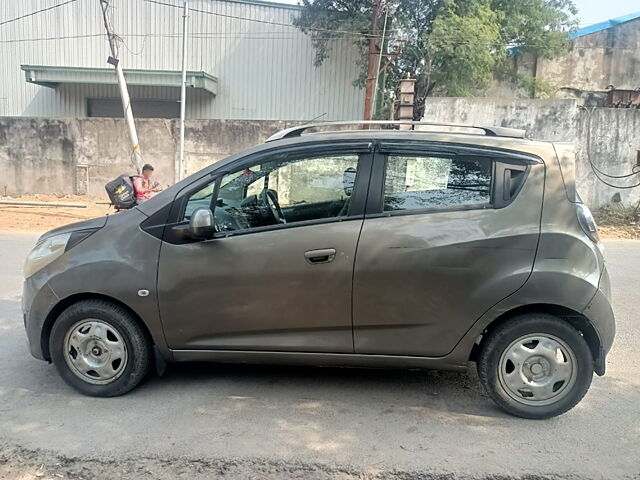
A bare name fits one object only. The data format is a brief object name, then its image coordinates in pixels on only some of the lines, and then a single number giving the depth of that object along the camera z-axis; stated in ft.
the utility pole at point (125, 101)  44.06
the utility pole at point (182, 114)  51.25
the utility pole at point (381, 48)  55.60
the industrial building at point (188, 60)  72.23
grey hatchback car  11.16
